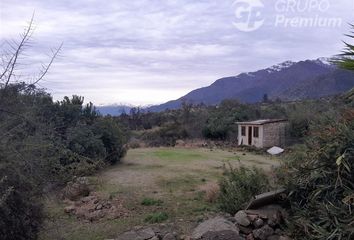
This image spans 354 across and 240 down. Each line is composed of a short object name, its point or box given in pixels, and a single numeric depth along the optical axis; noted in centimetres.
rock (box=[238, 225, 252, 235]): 840
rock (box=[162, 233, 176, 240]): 856
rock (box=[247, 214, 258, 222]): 855
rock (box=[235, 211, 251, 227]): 846
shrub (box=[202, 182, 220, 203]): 1207
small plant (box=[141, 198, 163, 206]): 1237
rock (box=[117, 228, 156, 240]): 855
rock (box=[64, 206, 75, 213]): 1193
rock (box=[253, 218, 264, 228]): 845
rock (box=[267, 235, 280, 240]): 822
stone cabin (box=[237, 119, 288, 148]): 3028
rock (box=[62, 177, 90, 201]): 1339
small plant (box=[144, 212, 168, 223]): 1052
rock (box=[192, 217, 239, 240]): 807
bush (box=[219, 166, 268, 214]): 962
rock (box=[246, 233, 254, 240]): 824
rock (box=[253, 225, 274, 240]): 822
